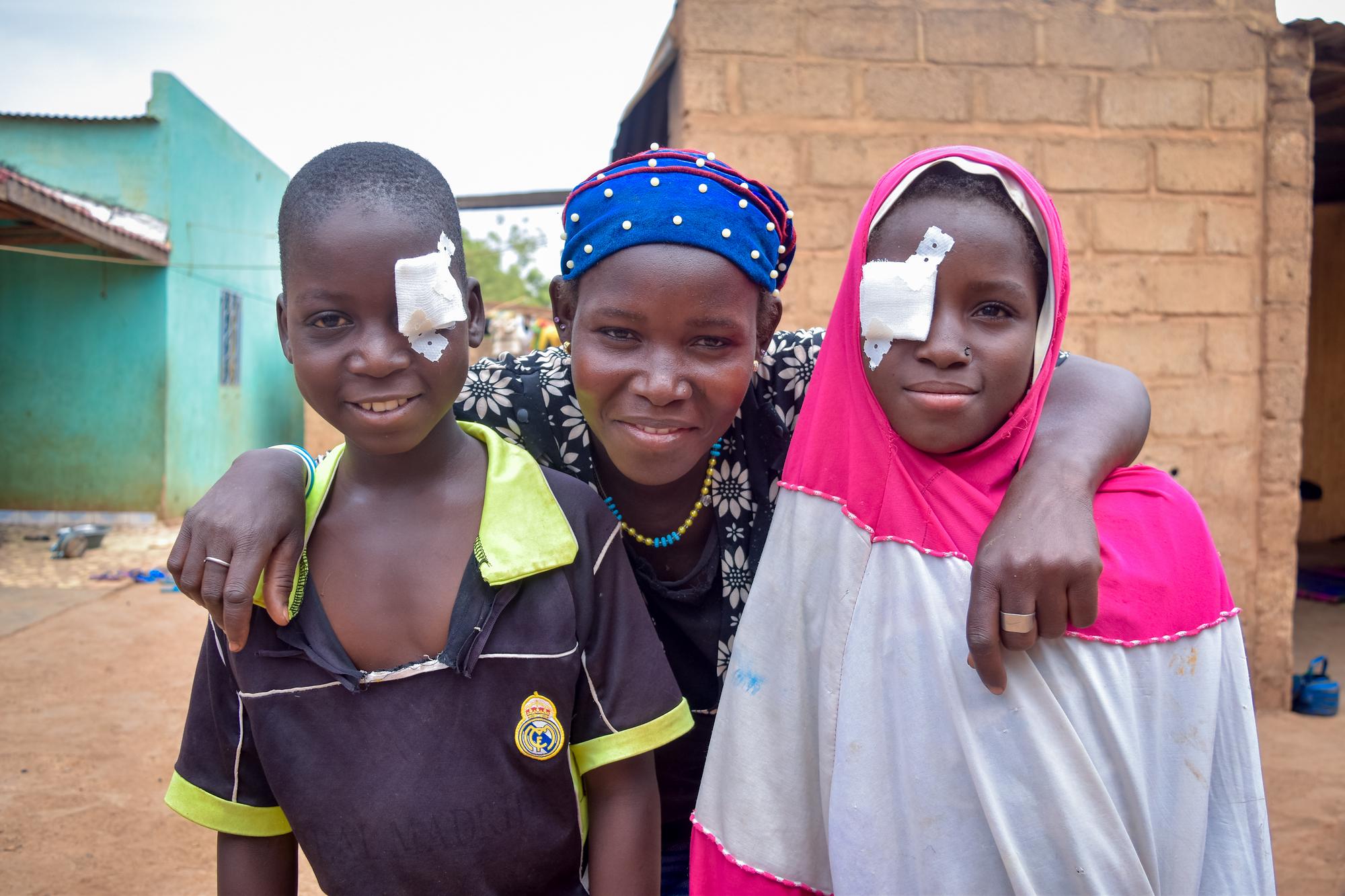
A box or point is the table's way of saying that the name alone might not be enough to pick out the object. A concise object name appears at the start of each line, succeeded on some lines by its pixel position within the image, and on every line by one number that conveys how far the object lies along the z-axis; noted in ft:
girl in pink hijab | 3.73
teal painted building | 33.58
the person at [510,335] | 48.16
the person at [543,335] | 35.70
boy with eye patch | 4.14
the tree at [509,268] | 99.91
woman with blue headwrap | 3.85
